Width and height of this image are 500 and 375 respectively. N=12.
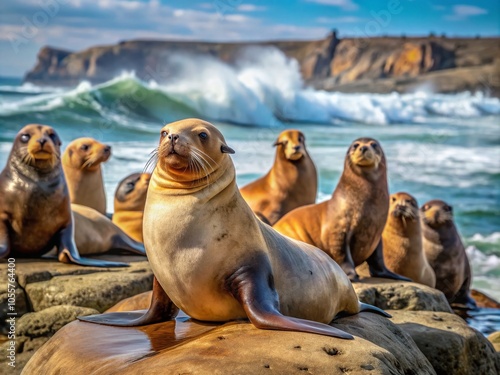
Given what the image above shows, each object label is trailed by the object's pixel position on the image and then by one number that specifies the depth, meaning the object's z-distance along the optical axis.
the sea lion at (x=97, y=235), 7.62
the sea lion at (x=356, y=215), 6.88
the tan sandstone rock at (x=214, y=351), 3.41
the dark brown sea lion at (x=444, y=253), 8.53
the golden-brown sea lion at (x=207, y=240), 3.88
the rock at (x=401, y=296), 6.26
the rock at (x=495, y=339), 6.26
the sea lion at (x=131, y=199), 9.05
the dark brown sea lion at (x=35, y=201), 6.82
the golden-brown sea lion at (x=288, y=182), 9.16
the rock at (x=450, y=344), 4.95
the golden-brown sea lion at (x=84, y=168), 8.87
